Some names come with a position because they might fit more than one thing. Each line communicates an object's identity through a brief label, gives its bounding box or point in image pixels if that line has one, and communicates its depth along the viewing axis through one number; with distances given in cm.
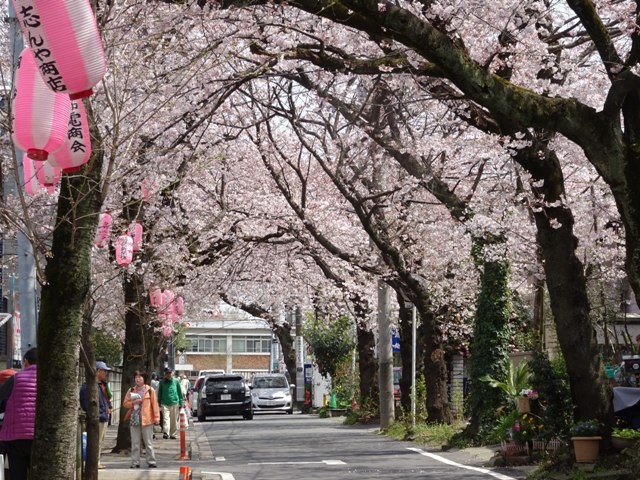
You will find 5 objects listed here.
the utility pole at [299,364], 5500
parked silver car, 5178
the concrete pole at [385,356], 3088
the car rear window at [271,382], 5238
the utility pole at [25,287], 1562
